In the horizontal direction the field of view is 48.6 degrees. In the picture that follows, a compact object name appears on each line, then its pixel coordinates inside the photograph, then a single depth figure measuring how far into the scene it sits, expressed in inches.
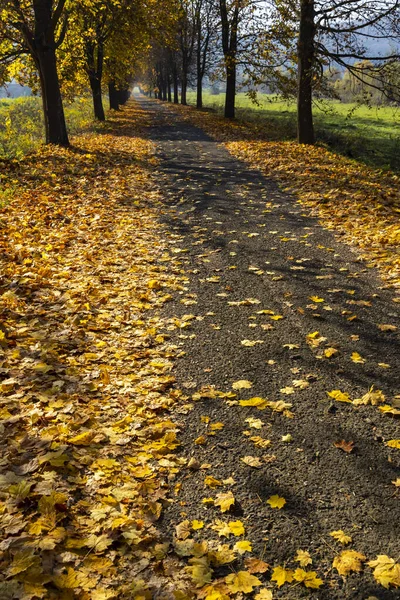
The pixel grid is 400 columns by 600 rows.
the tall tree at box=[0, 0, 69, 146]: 547.6
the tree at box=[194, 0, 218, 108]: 1347.1
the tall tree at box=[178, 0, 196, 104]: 1469.0
